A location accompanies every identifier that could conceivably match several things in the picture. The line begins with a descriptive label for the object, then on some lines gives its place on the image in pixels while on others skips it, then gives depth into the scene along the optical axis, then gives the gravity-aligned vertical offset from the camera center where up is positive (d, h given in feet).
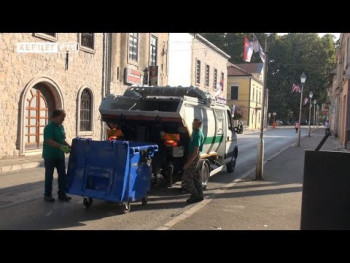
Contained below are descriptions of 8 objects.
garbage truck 28.57 -0.30
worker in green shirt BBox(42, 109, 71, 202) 25.94 -2.55
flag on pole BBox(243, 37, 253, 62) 42.70 +7.59
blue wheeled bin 22.50 -3.23
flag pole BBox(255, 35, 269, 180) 37.45 -3.72
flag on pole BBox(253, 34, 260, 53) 41.93 +7.89
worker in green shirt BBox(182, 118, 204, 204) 26.43 -3.37
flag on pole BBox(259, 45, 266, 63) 40.06 +6.55
